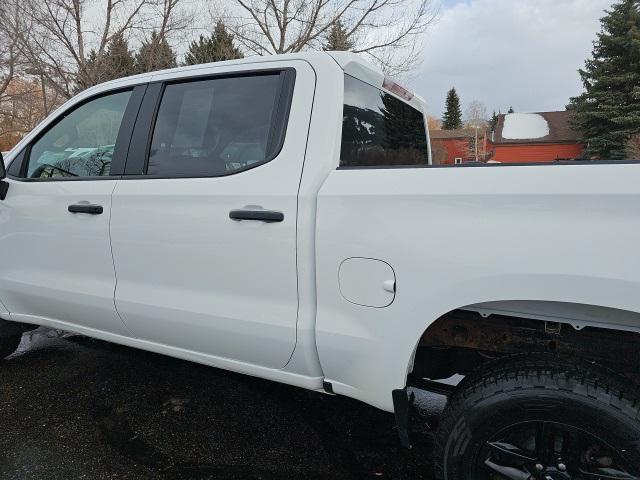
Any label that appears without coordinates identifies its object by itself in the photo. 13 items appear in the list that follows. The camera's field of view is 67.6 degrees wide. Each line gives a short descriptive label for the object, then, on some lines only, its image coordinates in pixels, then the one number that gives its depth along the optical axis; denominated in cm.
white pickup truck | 154
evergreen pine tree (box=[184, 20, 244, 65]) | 1897
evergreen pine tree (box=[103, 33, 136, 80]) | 1816
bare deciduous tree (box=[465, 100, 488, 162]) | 5419
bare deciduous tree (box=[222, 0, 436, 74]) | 1866
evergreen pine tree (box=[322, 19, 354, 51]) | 1880
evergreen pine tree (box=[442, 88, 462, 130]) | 7500
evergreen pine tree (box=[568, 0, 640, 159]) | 2959
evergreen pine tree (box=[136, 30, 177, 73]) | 1861
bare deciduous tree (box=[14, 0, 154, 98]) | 1711
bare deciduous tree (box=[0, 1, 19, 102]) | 1647
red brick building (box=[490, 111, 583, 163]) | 4391
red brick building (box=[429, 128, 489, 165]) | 5278
